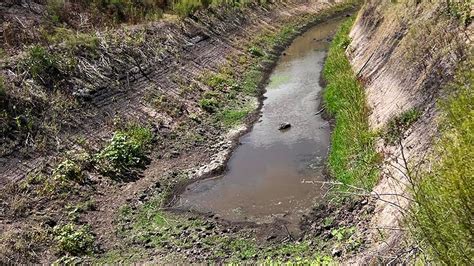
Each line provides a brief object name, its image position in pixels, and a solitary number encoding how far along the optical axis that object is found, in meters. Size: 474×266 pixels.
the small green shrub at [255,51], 28.48
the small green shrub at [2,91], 16.25
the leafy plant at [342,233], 11.21
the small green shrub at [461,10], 13.68
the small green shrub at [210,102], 21.00
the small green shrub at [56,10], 22.72
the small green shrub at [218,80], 23.14
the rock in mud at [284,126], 19.42
